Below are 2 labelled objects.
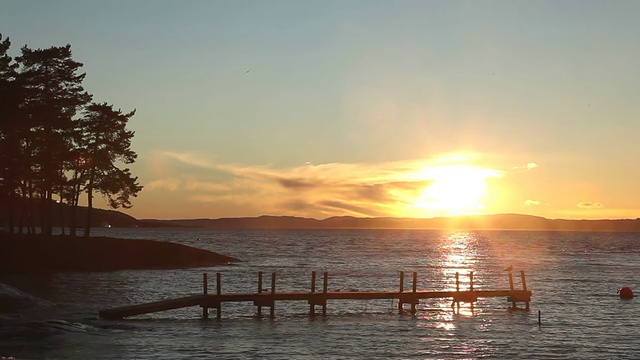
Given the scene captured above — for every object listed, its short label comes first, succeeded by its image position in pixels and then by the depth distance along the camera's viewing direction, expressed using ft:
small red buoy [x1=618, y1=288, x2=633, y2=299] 200.95
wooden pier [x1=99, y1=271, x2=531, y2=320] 136.67
